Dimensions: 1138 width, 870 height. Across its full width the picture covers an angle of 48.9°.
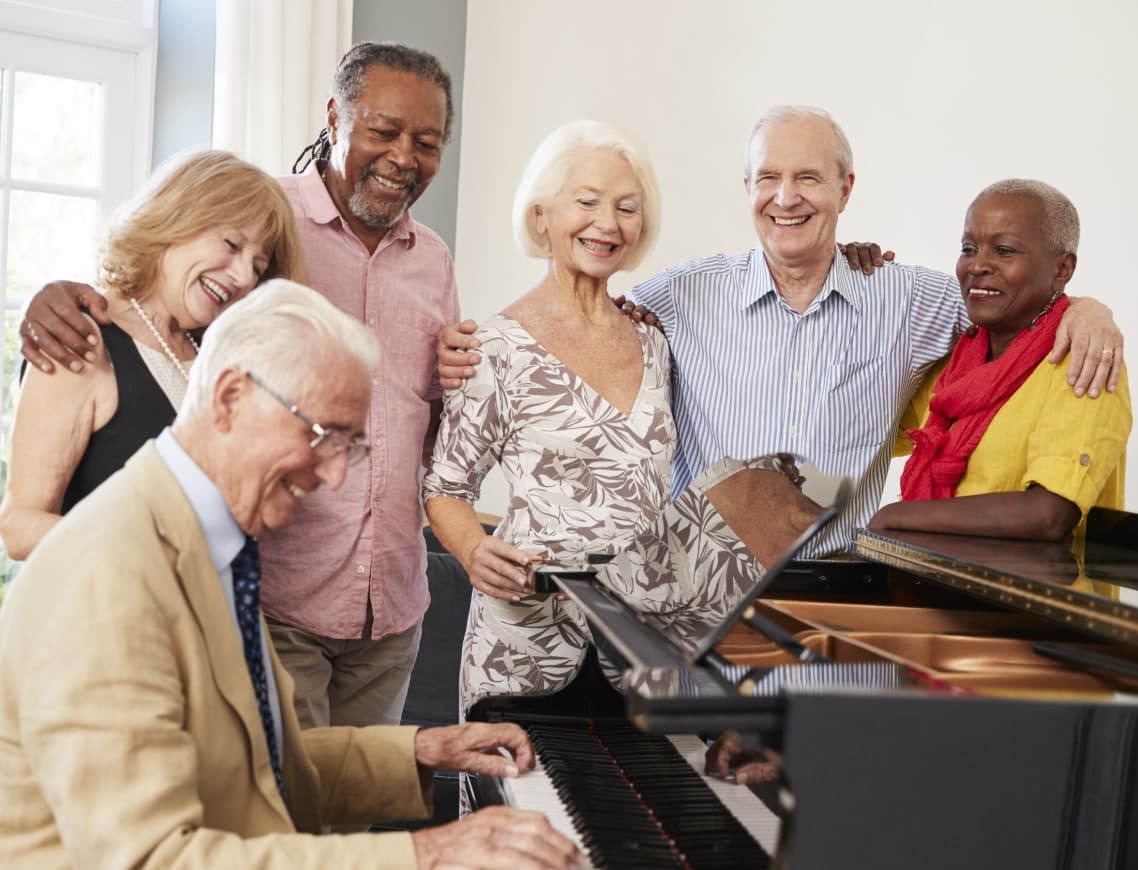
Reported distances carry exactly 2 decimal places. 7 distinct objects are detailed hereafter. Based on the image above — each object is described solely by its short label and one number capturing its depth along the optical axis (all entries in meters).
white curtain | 4.59
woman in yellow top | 2.11
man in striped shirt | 2.54
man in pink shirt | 2.47
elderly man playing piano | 1.32
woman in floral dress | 2.20
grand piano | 1.23
